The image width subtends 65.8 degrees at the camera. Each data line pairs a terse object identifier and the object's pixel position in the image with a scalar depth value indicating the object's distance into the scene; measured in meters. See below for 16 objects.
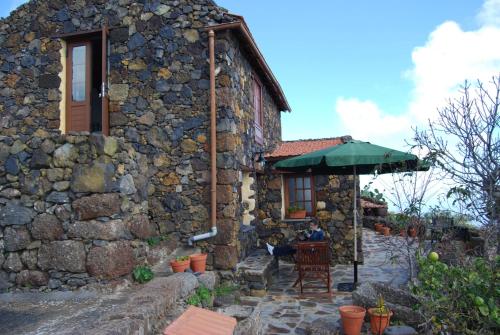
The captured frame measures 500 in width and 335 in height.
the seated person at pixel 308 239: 6.98
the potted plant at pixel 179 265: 5.43
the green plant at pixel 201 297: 4.58
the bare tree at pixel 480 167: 3.57
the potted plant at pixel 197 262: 5.67
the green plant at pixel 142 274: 4.66
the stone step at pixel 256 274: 6.35
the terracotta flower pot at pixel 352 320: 4.05
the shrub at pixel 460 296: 3.22
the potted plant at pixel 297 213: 8.65
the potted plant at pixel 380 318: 3.95
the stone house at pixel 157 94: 6.48
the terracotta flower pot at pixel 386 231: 12.55
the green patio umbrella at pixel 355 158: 5.86
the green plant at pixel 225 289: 5.88
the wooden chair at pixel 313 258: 6.21
